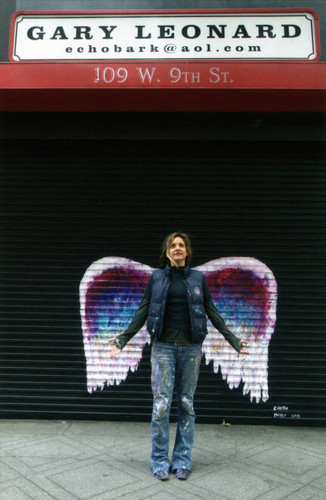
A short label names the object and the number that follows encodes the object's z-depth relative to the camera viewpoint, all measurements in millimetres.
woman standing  3127
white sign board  4234
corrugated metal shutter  4508
